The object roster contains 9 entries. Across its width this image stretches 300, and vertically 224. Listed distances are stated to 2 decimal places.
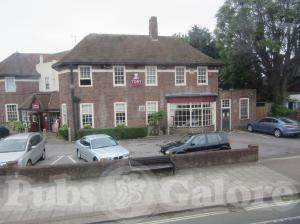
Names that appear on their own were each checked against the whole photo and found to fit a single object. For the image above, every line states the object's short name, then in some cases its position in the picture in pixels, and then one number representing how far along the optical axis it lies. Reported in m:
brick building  26.11
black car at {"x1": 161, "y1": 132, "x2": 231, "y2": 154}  15.30
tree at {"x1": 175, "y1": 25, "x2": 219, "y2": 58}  42.06
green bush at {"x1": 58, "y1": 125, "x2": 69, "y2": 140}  26.55
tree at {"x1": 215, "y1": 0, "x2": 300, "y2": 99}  29.08
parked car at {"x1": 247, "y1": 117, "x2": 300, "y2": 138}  24.05
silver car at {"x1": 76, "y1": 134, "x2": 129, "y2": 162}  15.09
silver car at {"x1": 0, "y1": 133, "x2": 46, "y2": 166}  14.36
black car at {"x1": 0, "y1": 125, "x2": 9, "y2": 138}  27.02
